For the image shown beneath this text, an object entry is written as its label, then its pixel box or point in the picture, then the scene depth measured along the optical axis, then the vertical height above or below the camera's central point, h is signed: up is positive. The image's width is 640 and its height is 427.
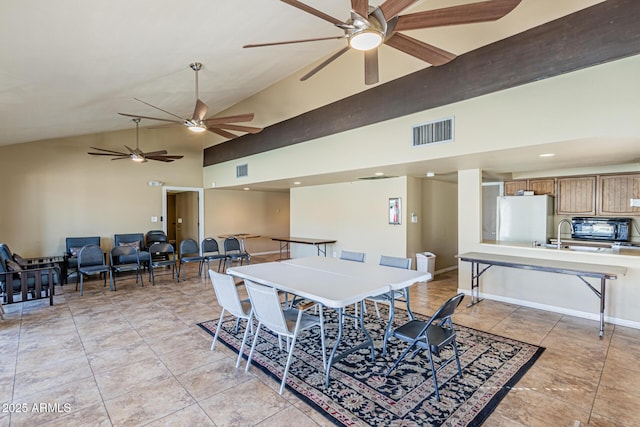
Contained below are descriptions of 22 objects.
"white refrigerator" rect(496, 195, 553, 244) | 5.34 -0.18
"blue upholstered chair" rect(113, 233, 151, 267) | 6.67 -0.76
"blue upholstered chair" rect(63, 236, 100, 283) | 5.96 -0.81
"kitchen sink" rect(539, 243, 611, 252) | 4.19 -0.57
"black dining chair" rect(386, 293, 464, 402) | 2.35 -1.03
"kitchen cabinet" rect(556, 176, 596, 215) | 5.14 +0.21
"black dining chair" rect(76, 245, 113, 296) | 5.38 -0.95
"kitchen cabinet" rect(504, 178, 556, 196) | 5.58 +0.41
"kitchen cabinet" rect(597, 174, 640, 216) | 4.73 +0.22
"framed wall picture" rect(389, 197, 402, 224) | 6.10 -0.03
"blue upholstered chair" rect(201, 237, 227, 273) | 6.83 -0.82
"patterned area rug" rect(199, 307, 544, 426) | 2.15 -1.40
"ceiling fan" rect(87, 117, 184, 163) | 6.29 +1.12
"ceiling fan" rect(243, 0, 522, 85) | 1.85 +1.20
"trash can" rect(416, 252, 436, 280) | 5.95 -1.02
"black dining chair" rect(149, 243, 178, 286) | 6.03 -1.03
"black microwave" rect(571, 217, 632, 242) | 4.89 -0.34
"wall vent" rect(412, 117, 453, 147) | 3.83 +0.97
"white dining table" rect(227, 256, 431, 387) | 2.53 -0.69
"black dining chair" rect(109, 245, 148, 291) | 5.70 -1.03
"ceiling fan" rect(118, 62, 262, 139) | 4.07 +1.24
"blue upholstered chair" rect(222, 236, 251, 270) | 6.78 -0.88
